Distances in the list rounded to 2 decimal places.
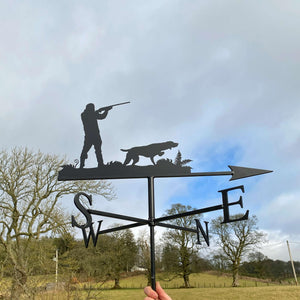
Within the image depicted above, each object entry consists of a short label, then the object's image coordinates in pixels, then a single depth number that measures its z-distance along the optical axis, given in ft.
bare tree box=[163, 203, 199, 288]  71.51
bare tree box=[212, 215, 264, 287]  70.64
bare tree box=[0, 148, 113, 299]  40.50
